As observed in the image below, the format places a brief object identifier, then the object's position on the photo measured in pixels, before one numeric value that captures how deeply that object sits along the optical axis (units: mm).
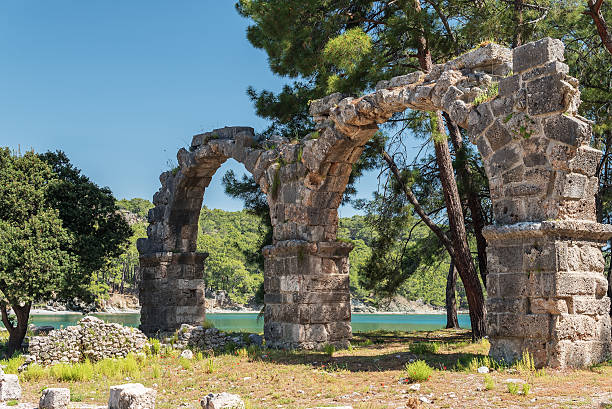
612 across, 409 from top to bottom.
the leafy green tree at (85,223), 13469
